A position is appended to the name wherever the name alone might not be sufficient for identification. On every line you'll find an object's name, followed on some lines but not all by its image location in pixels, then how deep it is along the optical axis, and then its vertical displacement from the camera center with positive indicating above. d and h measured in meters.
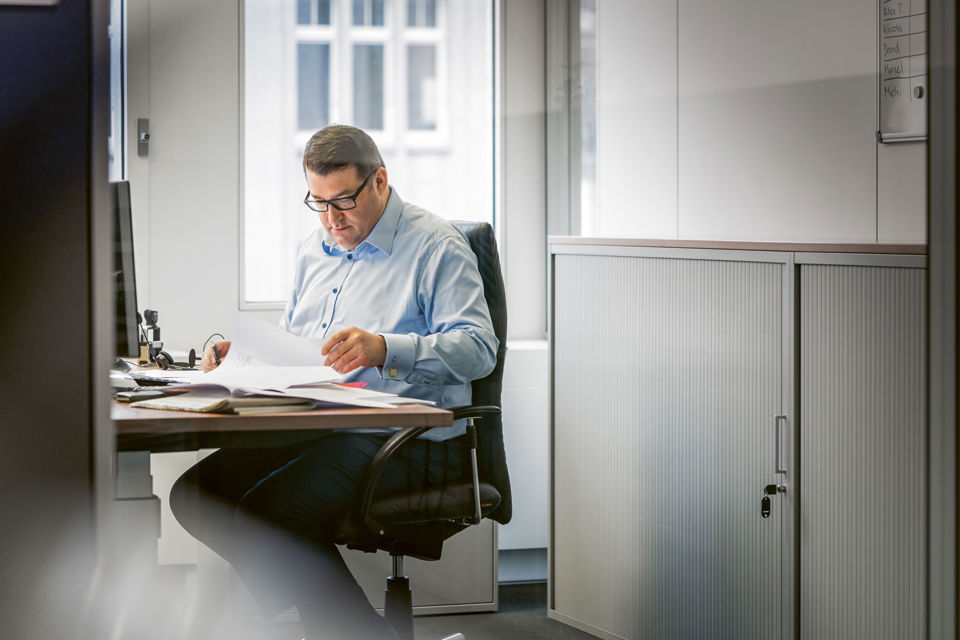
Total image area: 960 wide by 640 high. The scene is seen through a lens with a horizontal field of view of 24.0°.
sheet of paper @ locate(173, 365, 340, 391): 4.82 -0.21
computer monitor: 3.51 -0.05
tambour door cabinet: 5.06 -0.40
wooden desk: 4.49 -0.27
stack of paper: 4.72 -0.22
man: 5.26 -0.22
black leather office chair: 5.31 -0.53
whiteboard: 5.13 +0.42
